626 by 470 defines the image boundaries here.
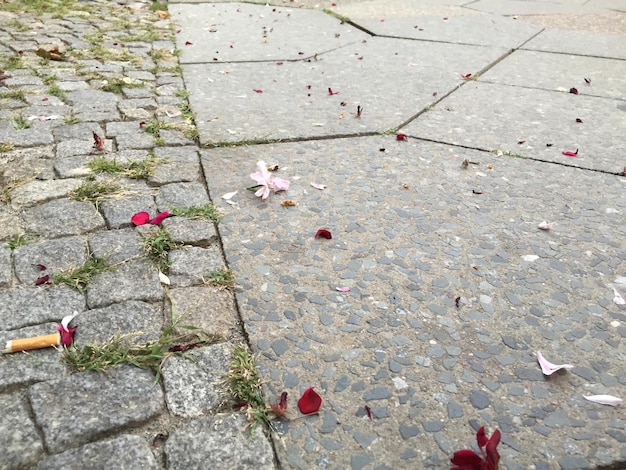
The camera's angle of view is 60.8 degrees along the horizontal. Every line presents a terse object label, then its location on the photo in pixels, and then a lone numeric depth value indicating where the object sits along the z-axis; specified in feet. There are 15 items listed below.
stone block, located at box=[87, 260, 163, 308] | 1.23
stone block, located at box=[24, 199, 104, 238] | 1.46
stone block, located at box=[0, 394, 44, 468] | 0.88
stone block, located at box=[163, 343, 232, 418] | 0.99
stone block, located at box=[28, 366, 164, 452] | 0.92
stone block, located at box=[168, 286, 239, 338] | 1.17
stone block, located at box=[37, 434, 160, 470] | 0.87
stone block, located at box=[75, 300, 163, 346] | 1.12
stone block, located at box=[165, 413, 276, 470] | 0.89
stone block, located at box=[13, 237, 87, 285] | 1.30
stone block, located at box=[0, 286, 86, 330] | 1.16
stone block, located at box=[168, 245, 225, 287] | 1.30
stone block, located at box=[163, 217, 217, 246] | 1.44
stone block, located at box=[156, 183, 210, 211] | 1.60
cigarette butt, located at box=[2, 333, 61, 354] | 1.07
